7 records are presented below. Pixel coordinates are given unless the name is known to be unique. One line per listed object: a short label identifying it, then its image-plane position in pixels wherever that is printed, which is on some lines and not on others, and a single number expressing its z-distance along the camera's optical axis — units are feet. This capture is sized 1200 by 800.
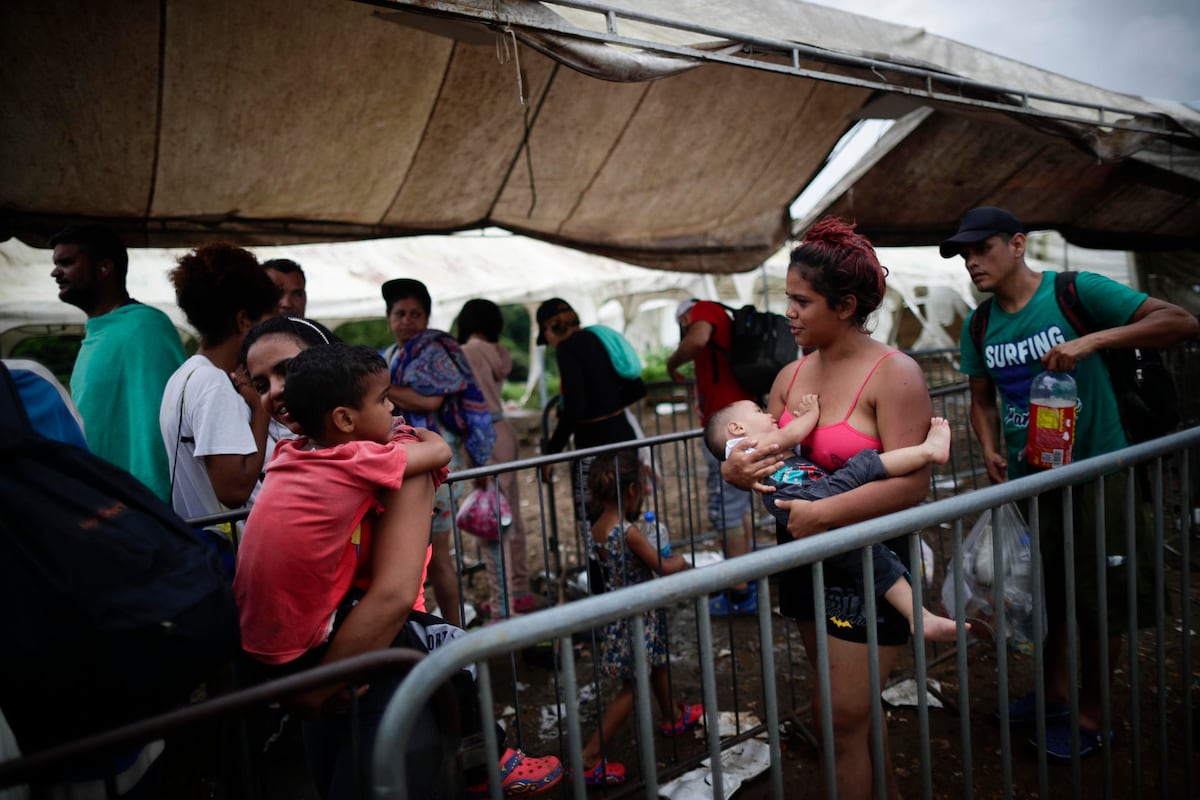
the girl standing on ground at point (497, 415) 15.25
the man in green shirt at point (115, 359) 8.09
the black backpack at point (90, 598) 3.50
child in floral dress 9.61
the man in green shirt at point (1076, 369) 8.23
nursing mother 6.26
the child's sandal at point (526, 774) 7.69
